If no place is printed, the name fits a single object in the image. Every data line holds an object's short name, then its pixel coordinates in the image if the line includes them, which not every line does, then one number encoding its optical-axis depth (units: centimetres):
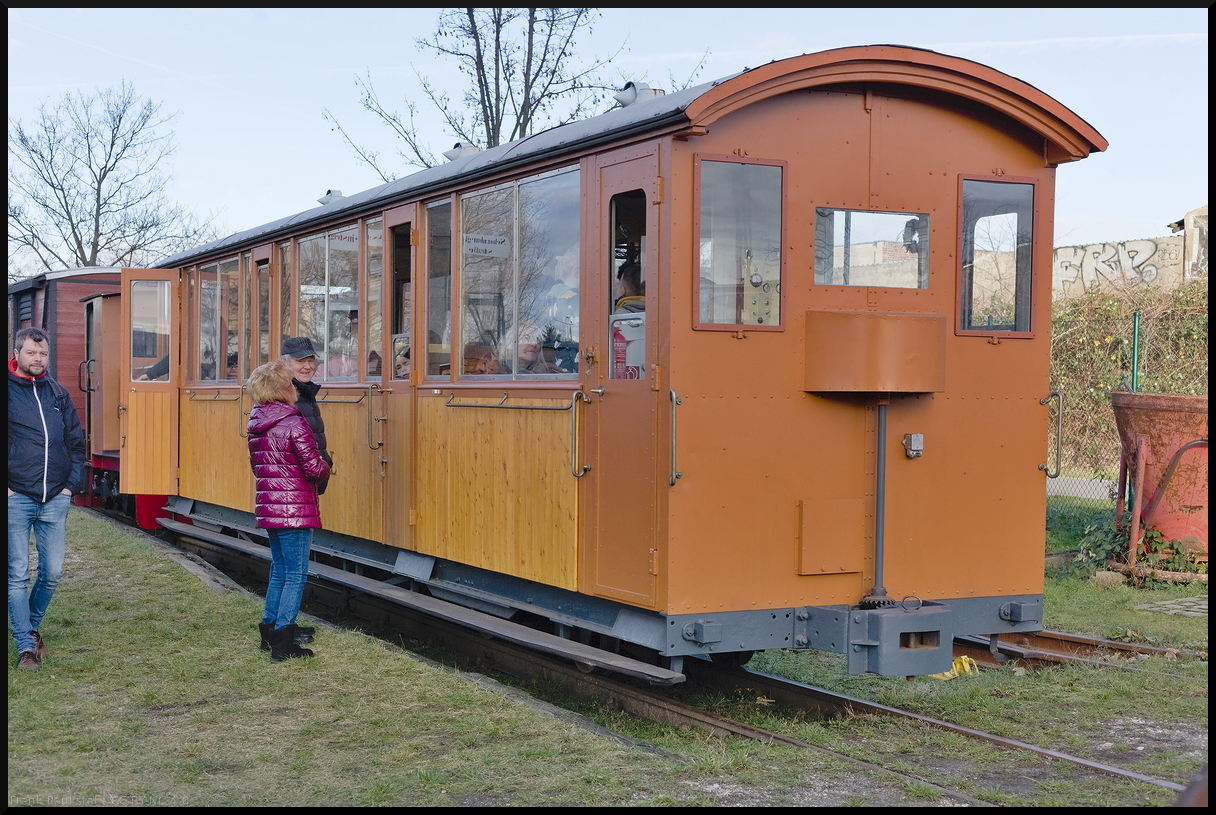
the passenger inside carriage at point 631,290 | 635
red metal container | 1039
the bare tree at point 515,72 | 1767
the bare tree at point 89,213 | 3506
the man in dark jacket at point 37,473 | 681
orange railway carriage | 611
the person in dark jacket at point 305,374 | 751
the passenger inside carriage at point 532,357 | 712
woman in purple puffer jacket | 714
